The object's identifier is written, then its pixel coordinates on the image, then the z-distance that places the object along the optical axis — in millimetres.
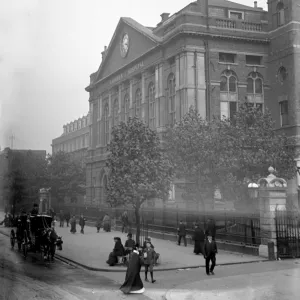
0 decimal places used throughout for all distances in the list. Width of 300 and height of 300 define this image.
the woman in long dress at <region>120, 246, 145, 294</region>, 14320
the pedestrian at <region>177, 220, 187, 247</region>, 26472
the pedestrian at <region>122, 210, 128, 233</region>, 34969
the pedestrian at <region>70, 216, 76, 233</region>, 35281
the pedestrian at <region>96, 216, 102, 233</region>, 36272
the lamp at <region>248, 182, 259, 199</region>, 26719
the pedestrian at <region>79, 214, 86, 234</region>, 35719
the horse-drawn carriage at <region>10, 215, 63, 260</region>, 22127
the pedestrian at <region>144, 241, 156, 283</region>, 16406
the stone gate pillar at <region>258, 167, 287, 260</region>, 21172
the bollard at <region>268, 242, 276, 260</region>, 20797
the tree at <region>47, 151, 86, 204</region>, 57625
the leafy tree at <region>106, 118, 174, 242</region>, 23625
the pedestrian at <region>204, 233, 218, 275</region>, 17375
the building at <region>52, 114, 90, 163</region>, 92375
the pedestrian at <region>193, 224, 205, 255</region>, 23141
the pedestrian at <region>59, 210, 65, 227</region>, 42431
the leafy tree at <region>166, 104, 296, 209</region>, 30203
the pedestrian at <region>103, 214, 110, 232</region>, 36406
